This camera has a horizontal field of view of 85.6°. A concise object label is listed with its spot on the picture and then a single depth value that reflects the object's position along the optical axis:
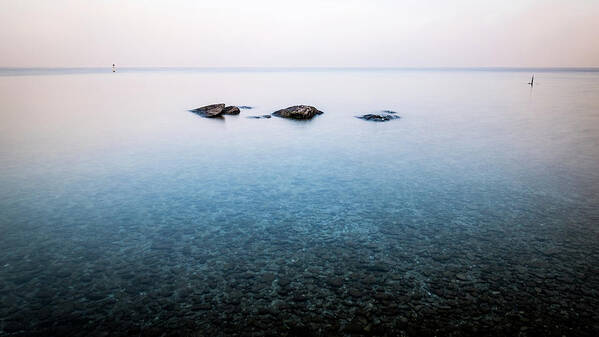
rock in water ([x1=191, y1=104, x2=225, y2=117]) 49.18
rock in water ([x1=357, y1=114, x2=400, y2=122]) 46.27
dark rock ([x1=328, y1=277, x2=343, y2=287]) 10.13
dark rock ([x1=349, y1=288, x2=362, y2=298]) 9.64
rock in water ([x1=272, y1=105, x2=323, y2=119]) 47.94
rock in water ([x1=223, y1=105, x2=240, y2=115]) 51.62
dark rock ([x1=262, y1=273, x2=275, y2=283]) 10.37
